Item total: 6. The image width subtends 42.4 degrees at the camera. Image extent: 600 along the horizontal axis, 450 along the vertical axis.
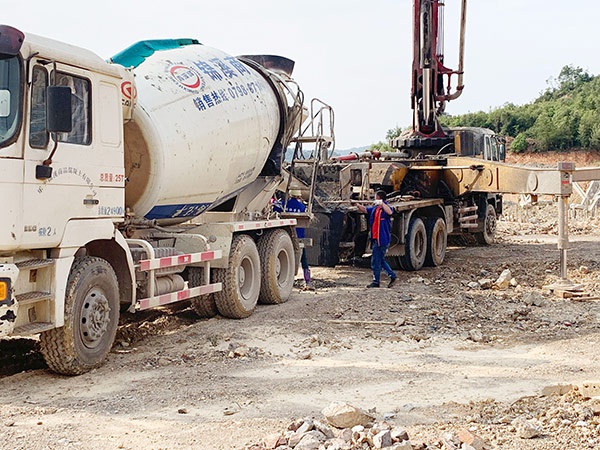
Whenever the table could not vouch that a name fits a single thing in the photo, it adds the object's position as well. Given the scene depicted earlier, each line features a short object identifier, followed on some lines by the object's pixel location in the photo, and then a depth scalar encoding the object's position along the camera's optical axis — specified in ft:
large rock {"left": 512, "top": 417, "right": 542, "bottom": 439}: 15.24
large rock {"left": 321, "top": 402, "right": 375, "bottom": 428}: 16.19
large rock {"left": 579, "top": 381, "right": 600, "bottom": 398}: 17.52
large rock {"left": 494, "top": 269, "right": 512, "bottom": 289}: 38.45
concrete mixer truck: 19.16
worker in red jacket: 38.45
